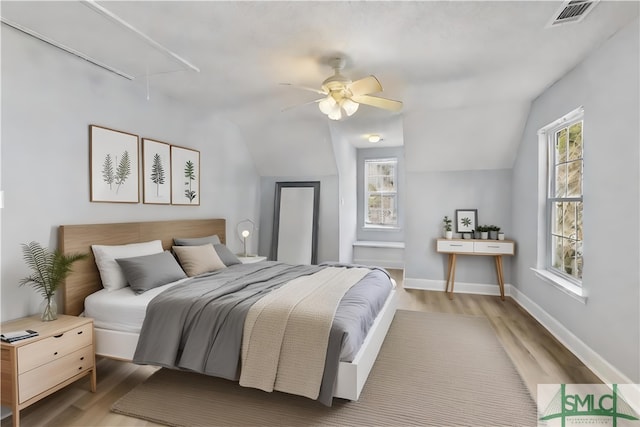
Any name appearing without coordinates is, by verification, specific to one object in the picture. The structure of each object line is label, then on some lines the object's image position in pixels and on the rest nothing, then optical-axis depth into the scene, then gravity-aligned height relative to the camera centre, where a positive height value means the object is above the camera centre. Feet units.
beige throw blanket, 6.95 -2.81
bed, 7.01 -2.67
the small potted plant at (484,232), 16.24 -1.05
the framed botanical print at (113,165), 10.01 +1.26
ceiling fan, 9.43 +3.26
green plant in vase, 7.86 -1.49
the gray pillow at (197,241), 12.58 -1.24
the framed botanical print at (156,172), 11.75 +1.23
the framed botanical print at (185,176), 13.04 +1.22
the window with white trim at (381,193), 24.00 +1.11
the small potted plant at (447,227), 16.72 -0.86
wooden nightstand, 6.44 -3.07
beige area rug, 6.89 -4.13
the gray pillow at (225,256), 12.89 -1.79
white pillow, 9.52 -1.59
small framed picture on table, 16.88 -0.51
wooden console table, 15.61 -1.78
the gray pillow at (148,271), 9.32 -1.78
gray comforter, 7.03 -2.67
